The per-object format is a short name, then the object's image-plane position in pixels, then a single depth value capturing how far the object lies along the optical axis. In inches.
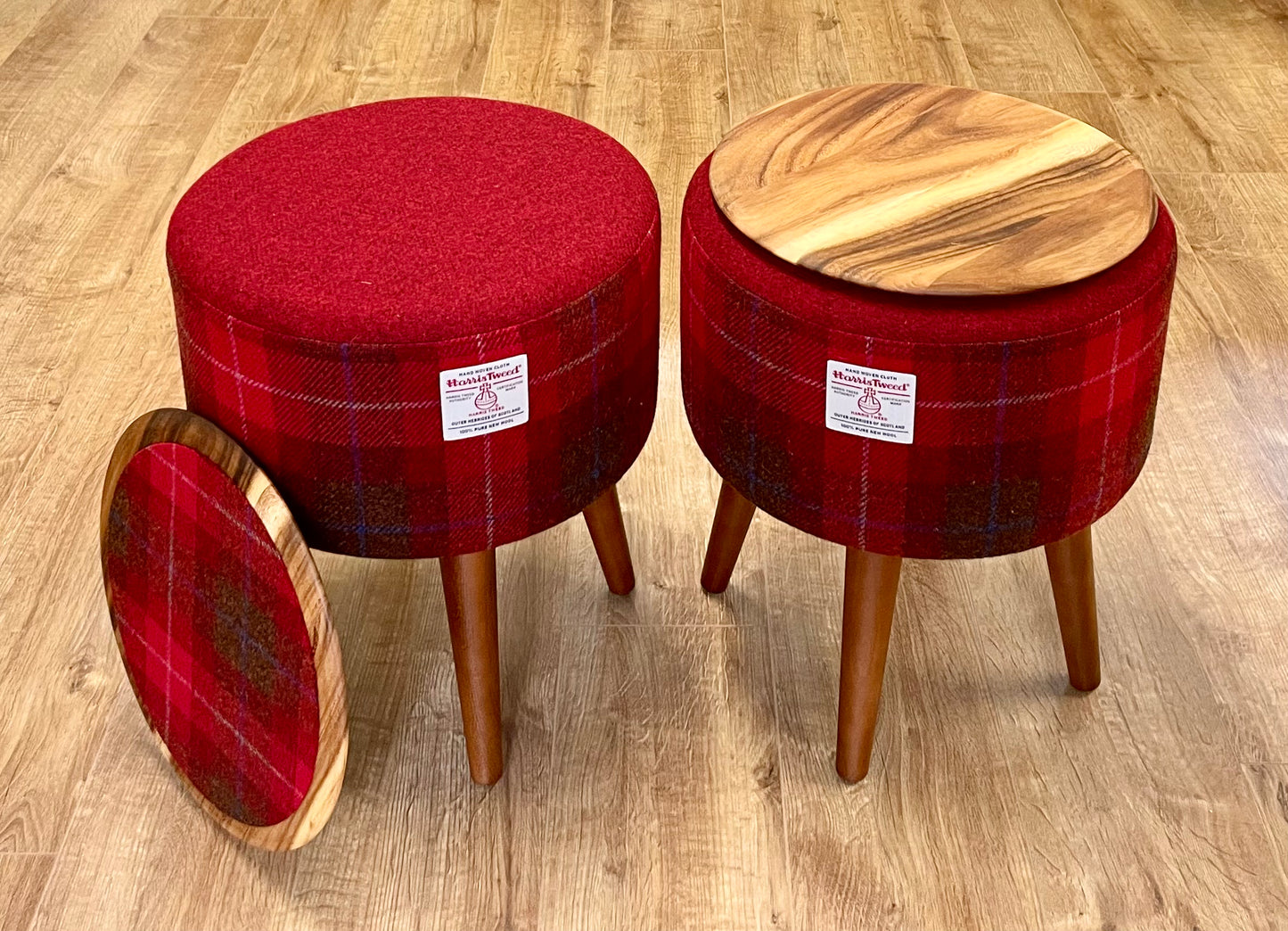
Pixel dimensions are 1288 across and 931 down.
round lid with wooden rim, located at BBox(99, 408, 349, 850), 44.7
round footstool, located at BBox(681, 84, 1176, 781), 42.7
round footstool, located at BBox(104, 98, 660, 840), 43.1
